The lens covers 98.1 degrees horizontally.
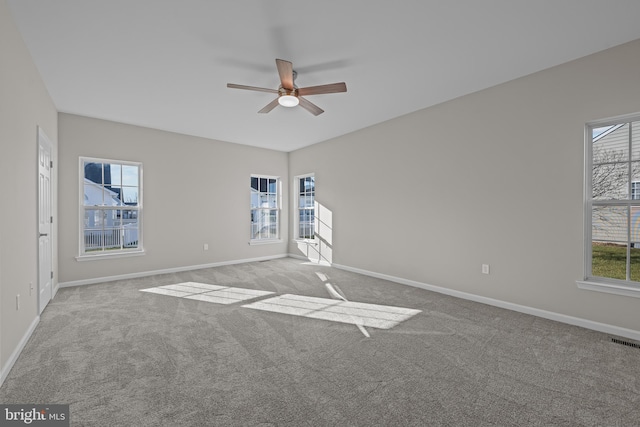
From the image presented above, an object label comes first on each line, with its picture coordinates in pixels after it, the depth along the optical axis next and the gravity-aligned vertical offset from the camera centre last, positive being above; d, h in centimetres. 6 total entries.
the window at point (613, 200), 271 +10
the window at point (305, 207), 674 +9
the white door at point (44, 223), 314 -15
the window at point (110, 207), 463 +6
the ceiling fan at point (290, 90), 268 +130
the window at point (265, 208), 677 +5
